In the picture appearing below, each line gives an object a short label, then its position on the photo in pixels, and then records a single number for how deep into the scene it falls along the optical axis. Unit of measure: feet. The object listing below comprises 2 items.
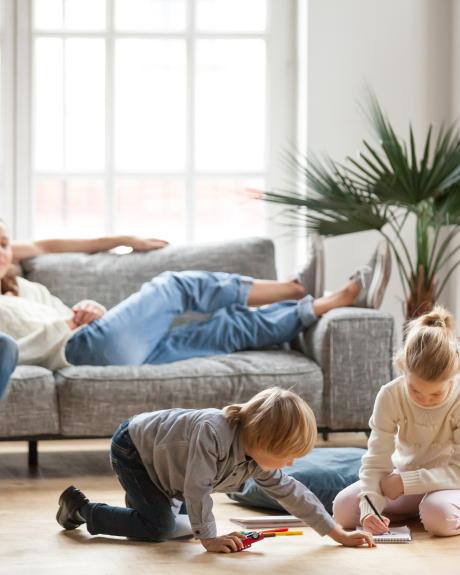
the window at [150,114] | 24.45
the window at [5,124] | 24.15
